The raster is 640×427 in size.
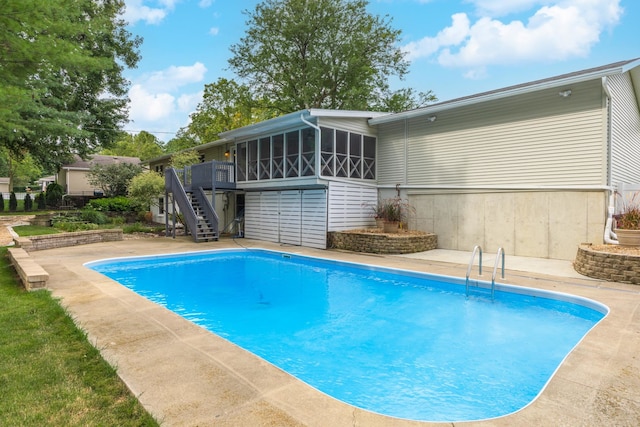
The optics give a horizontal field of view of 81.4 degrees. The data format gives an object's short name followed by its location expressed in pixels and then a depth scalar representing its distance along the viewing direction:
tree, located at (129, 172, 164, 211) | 17.95
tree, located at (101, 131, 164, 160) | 56.35
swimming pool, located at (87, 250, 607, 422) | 3.79
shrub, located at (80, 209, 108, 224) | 17.38
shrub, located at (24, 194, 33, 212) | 24.34
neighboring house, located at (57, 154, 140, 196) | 30.53
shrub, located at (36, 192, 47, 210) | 25.34
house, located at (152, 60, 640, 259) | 9.66
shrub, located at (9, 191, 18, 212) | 23.68
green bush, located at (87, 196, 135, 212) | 20.42
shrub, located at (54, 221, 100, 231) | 14.92
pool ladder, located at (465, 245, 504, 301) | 6.79
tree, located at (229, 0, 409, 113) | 24.25
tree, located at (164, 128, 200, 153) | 37.19
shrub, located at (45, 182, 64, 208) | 24.76
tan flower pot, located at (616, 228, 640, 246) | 7.90
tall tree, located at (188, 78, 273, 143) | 27.66
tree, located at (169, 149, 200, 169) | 18.58
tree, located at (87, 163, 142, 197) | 22.78
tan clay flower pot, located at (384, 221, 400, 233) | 12.48
